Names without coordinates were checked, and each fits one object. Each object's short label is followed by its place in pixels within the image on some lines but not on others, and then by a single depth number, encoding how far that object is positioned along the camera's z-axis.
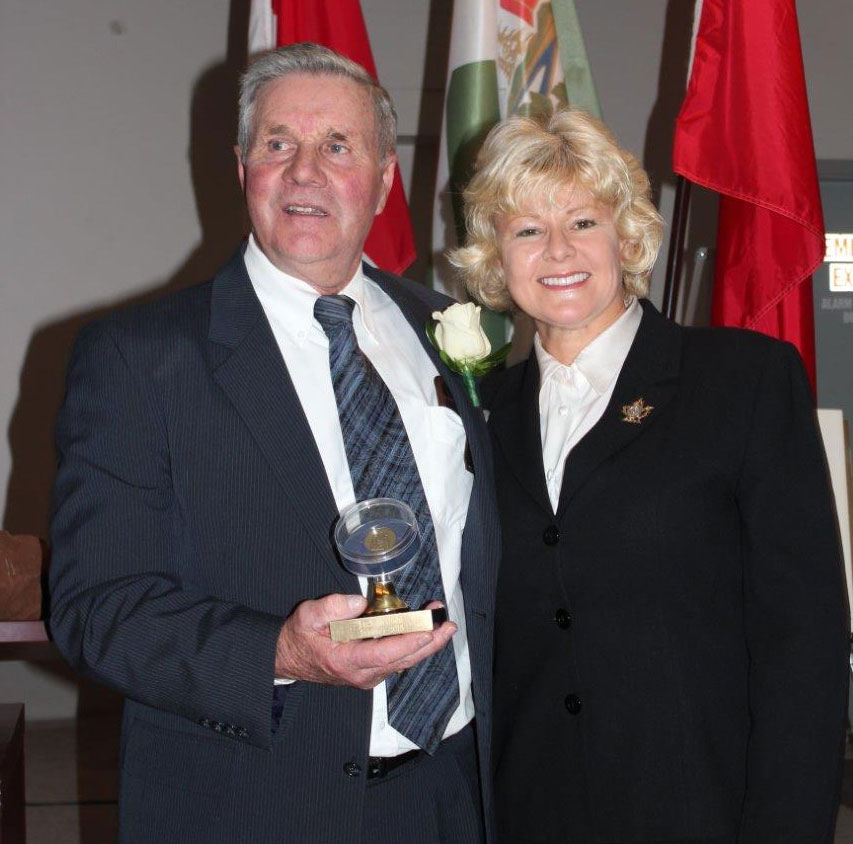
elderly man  1.59
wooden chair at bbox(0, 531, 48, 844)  2.61
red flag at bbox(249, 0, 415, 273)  3.41
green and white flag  3.36
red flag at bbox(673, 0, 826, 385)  3.04
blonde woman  1.87
